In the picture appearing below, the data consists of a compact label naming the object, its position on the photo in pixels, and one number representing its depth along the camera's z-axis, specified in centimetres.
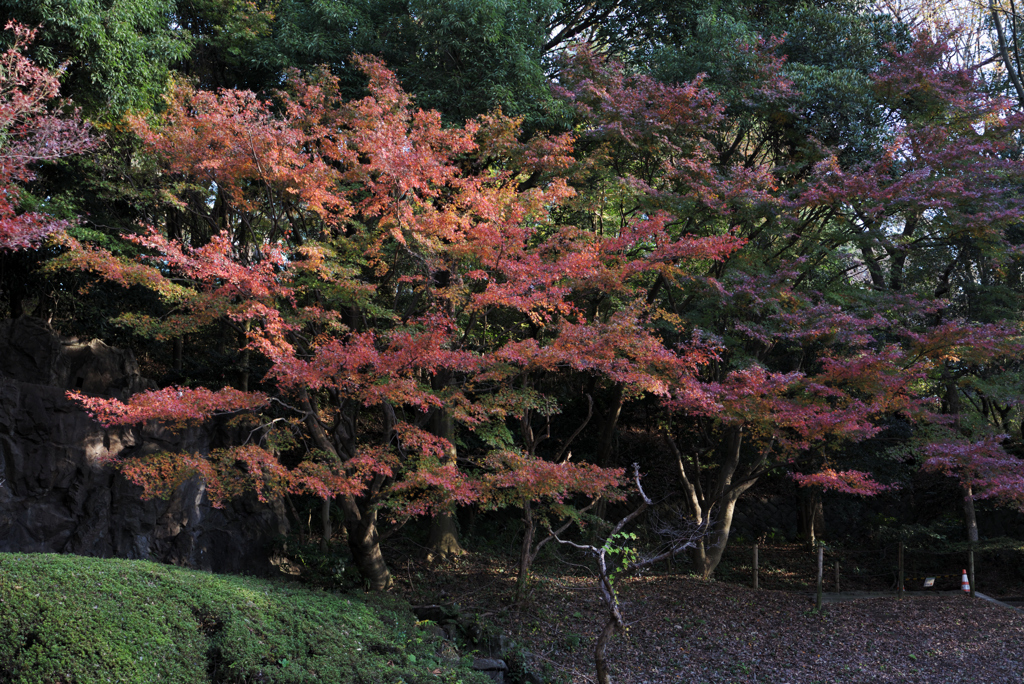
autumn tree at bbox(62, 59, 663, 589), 750
